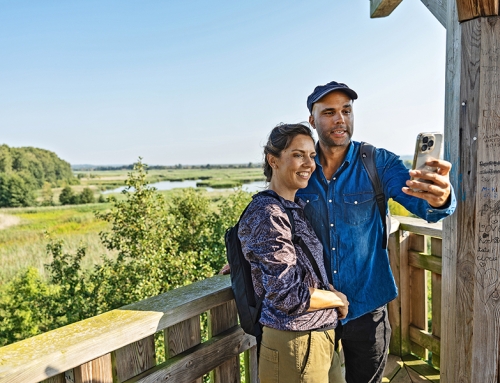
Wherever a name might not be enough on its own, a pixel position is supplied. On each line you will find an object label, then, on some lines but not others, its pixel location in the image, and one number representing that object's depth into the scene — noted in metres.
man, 1.56
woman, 1.16
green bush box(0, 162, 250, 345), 5.57
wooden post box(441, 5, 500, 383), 1.37
